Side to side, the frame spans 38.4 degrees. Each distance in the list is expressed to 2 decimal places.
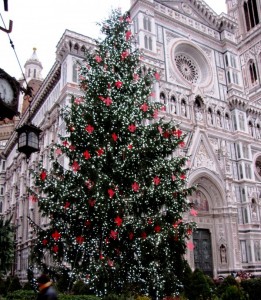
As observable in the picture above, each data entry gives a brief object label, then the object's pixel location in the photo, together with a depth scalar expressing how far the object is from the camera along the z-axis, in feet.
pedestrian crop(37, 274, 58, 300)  20.89
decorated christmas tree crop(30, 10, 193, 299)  45.78
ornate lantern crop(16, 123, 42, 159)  28.02
